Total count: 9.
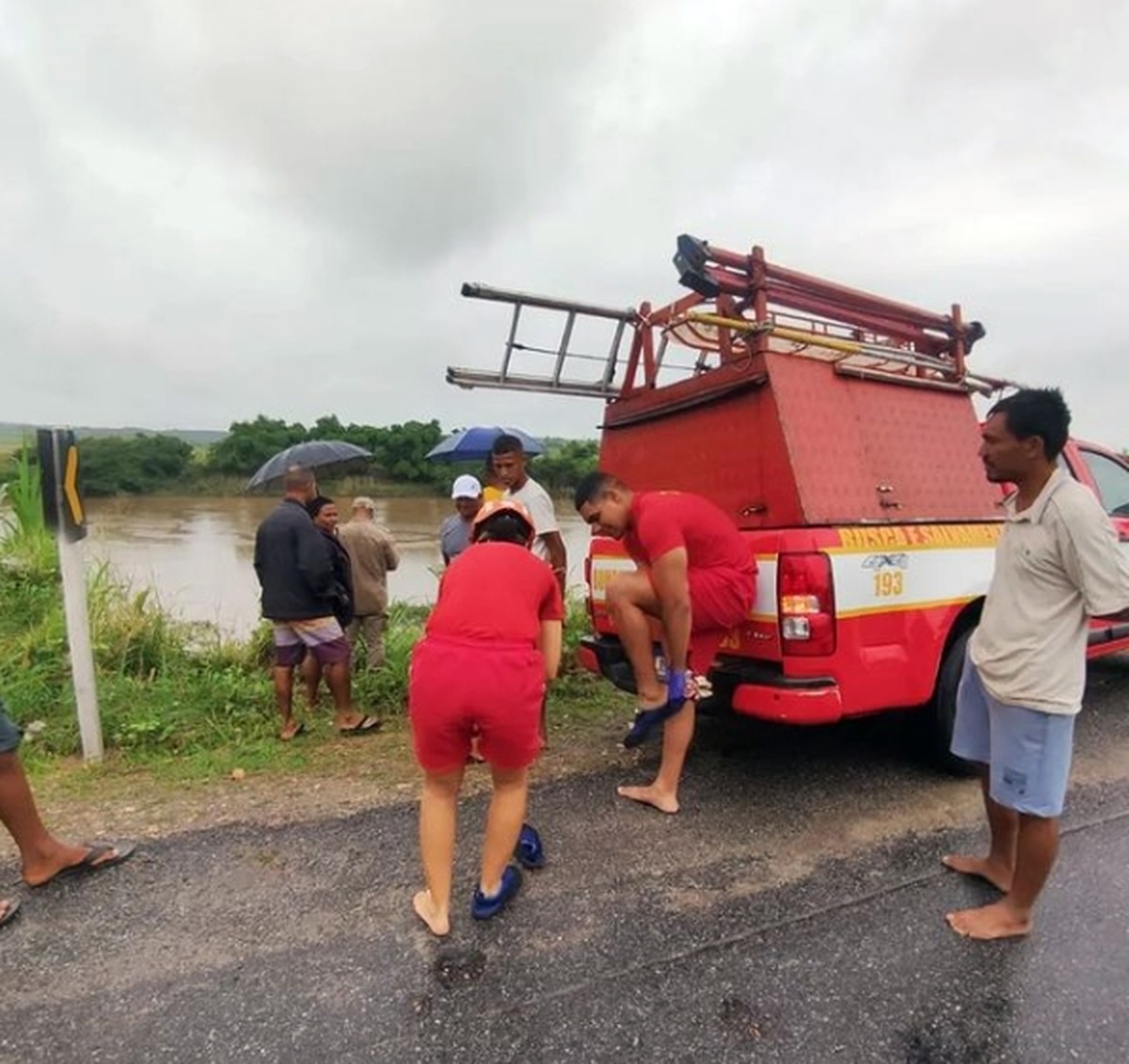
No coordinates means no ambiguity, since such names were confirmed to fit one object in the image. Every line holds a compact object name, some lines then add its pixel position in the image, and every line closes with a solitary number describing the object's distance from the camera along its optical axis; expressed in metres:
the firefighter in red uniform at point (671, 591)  3.18
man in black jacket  4.44
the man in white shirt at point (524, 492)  4.34
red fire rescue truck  3.15
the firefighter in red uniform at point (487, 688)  2.34
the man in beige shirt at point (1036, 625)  2.27
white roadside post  3.86
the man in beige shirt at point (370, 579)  5.86
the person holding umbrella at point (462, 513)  5.03
